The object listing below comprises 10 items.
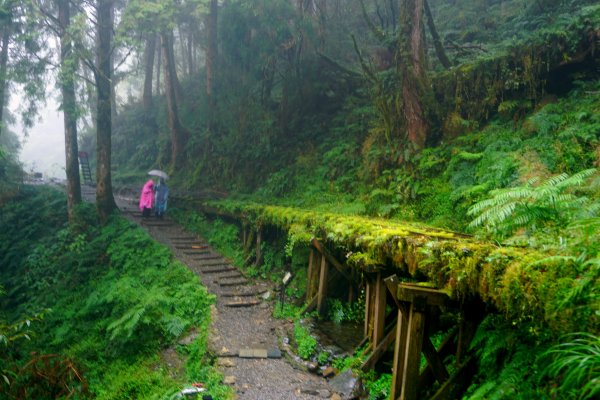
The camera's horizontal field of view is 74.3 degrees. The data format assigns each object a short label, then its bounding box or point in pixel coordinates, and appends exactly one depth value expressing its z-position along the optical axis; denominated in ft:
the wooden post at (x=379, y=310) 22.36
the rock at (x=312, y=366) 24.70
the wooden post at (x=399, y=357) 16.86
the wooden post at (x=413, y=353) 15.79
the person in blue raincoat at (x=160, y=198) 57.57
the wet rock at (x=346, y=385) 21.21
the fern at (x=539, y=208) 16.61
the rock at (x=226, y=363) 24.88
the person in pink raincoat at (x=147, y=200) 57.36
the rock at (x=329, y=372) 23.79
